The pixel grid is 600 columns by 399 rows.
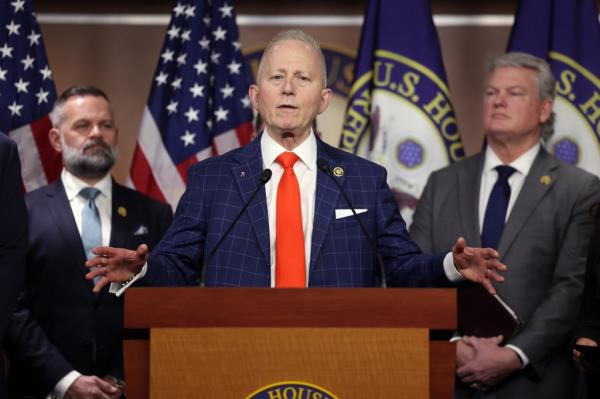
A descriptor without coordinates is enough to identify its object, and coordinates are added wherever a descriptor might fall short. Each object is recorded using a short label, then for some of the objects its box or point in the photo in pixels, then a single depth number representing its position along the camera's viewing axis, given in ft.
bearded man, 23.39
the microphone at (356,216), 16.17
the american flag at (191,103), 29.55
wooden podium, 13.33
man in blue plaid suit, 16.85
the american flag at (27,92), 28.27
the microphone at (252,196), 15.76
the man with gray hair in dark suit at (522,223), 23.49
